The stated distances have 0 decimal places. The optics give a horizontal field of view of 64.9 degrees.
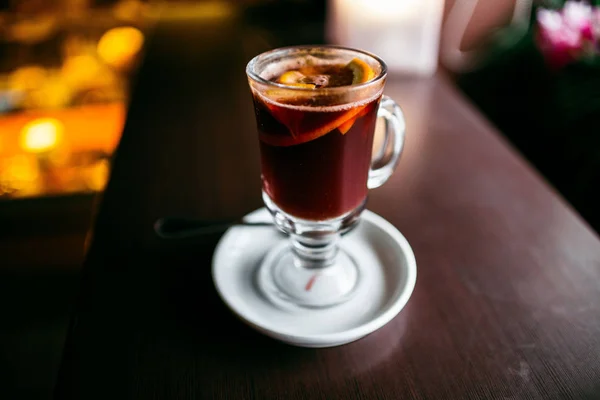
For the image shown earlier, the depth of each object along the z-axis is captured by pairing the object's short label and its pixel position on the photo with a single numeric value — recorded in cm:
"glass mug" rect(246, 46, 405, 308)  51
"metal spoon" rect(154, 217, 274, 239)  65
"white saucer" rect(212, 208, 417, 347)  49
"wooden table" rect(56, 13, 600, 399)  47
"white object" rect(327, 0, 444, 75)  118
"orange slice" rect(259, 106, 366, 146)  51
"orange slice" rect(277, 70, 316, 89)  51
